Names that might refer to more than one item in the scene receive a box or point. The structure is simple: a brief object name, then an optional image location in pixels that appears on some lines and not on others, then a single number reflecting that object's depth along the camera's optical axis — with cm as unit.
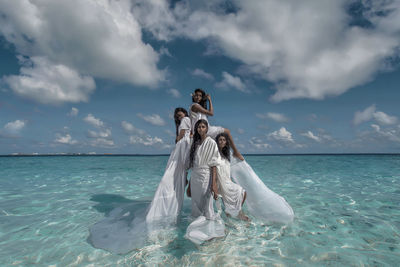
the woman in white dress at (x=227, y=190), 473
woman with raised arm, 498
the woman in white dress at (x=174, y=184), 453
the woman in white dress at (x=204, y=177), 419
